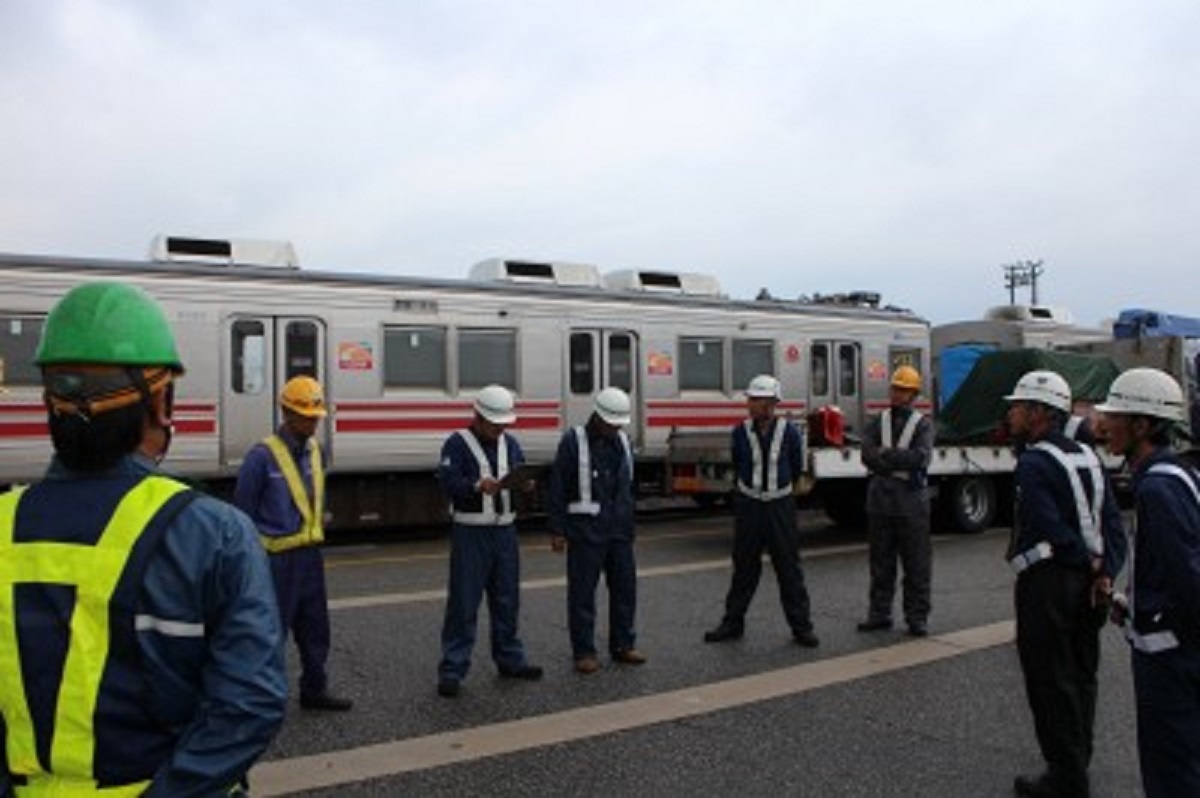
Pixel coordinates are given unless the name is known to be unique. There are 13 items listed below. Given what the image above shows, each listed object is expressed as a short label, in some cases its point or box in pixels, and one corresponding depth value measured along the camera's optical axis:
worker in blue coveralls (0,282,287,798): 1.99
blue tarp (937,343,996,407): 19.78
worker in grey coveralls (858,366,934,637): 8.41
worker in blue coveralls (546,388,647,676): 7.47
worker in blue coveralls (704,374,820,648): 8.12
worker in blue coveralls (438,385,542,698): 6.97
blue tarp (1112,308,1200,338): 19.88
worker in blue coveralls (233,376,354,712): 6.36
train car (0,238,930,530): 12.45
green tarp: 15.73
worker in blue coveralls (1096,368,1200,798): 3.68
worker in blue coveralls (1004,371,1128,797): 4.90
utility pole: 61.00
